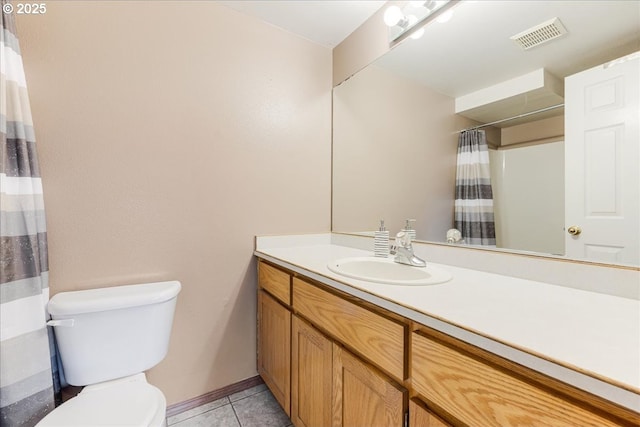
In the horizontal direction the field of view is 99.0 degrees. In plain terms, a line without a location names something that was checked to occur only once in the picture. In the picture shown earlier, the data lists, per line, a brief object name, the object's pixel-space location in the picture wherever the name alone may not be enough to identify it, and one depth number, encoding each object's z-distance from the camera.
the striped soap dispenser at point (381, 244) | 1.40
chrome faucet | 1.18
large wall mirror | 0.81
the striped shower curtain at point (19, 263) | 0.95
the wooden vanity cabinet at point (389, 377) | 0.48
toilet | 0.95
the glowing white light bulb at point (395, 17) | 1.42
